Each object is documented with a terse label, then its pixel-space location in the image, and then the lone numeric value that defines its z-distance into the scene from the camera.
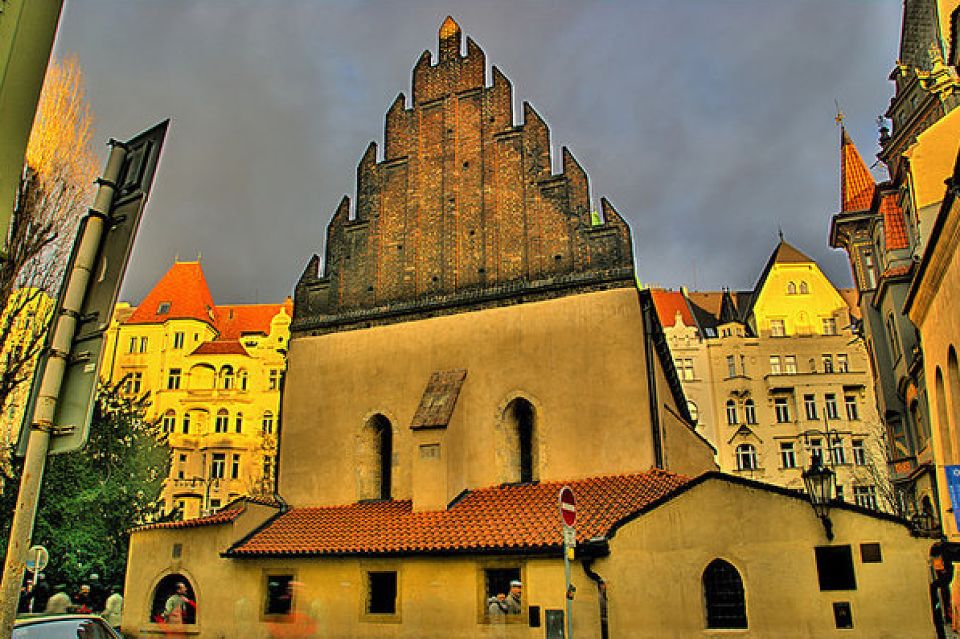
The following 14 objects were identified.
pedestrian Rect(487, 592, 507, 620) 14.06
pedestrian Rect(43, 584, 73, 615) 15.12
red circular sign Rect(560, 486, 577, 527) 10.20
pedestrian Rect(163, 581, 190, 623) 16.88
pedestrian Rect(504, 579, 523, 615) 14.06
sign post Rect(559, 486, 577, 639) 10.04
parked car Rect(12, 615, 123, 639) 7.00
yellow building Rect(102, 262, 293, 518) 50.50
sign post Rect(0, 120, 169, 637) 3.24
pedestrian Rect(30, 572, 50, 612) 20.41
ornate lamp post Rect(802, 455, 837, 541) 12.29
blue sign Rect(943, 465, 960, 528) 10.77
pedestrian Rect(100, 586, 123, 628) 19.23
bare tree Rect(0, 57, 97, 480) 13.29
